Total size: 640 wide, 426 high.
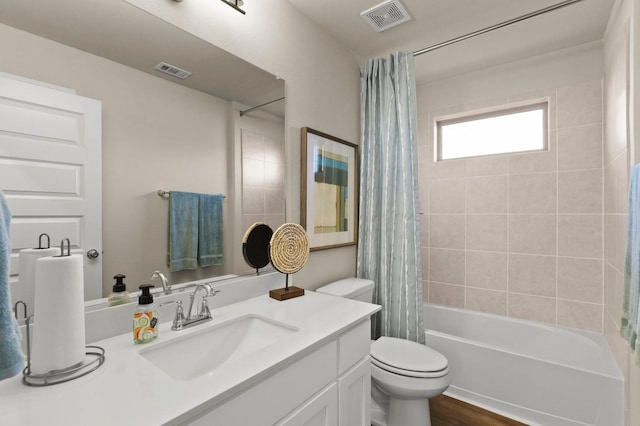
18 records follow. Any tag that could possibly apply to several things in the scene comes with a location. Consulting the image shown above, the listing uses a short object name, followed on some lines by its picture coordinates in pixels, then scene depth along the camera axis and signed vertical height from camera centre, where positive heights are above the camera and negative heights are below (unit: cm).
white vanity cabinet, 77 -56
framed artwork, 183 +15
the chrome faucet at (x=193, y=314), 109 -39
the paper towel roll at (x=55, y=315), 73 -25
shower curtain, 204 +11
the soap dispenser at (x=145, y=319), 95 -34
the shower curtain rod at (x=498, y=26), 158 +107
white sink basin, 97 -48
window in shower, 236 +67
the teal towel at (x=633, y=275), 104 -24
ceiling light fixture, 136 +96
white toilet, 151 -86
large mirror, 91 +40
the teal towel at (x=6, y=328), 52 -20
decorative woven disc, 148 -18
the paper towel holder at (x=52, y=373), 72 -40
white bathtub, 161 -98
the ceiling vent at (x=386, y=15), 173 +119
